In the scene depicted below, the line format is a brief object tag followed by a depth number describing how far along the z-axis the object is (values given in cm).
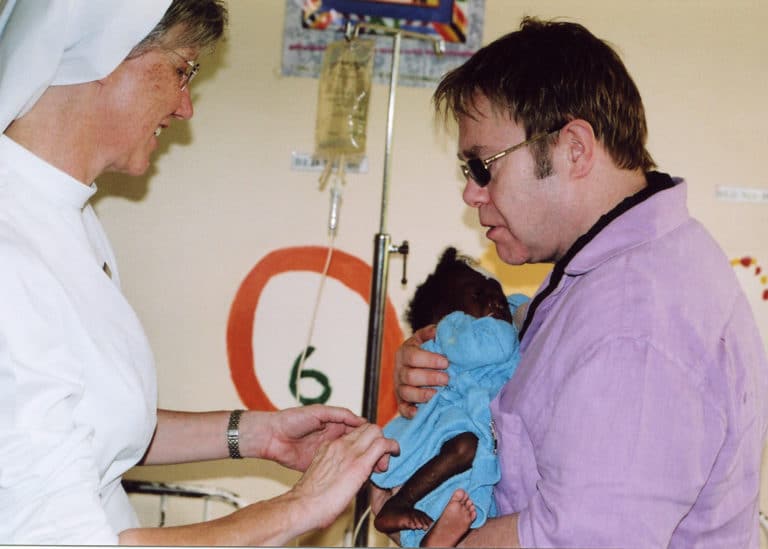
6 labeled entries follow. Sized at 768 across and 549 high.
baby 122
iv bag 217
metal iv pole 197
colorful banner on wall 223
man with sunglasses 95
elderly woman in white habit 97
